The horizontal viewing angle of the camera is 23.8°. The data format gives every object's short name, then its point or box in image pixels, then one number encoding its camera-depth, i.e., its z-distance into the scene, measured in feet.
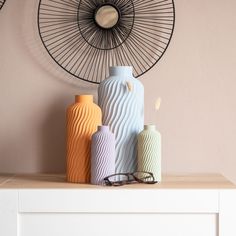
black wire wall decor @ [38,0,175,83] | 5.63
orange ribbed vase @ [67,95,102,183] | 4.95
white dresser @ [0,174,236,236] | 4.53
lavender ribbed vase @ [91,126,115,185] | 4.78
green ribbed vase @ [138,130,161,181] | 4.89
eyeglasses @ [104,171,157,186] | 4.78
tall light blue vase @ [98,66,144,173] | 5.04
